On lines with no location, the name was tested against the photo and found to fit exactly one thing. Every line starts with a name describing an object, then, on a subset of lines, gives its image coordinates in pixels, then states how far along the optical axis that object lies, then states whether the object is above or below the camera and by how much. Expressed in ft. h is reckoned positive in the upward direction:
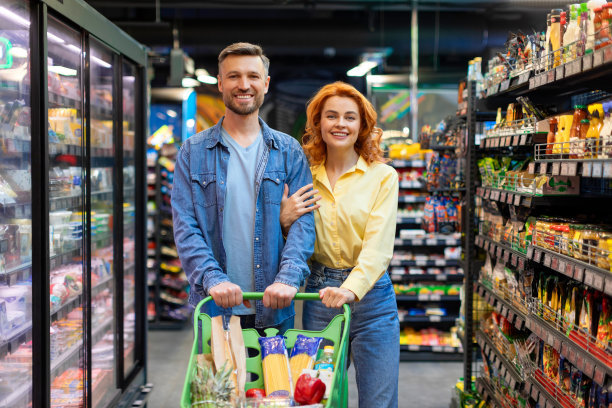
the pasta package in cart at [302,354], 7.04 -2.07
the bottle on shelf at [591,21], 7.92 +1.91
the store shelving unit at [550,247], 7.80 -1.14
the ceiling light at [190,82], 34.94 +4.95
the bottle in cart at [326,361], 6.99 -2.11
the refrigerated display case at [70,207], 9.43 -0.71
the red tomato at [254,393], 6.74 -2.35
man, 8.11 -0.35
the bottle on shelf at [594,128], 8.09 +0.59
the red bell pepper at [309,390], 6.37 -2.19
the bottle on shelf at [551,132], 9.71 +0.62
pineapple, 6.29 -2.18
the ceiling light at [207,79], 39.06 +5.65
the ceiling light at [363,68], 31.40 +5.23
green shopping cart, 6.93 -1.93
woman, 8.61 -0.84
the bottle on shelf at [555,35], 9.38 +2.04
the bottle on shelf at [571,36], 8.72 +1.89
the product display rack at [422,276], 21.30 -3.53
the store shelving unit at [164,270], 24.73 -3.89
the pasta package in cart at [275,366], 6.81 -2.15
